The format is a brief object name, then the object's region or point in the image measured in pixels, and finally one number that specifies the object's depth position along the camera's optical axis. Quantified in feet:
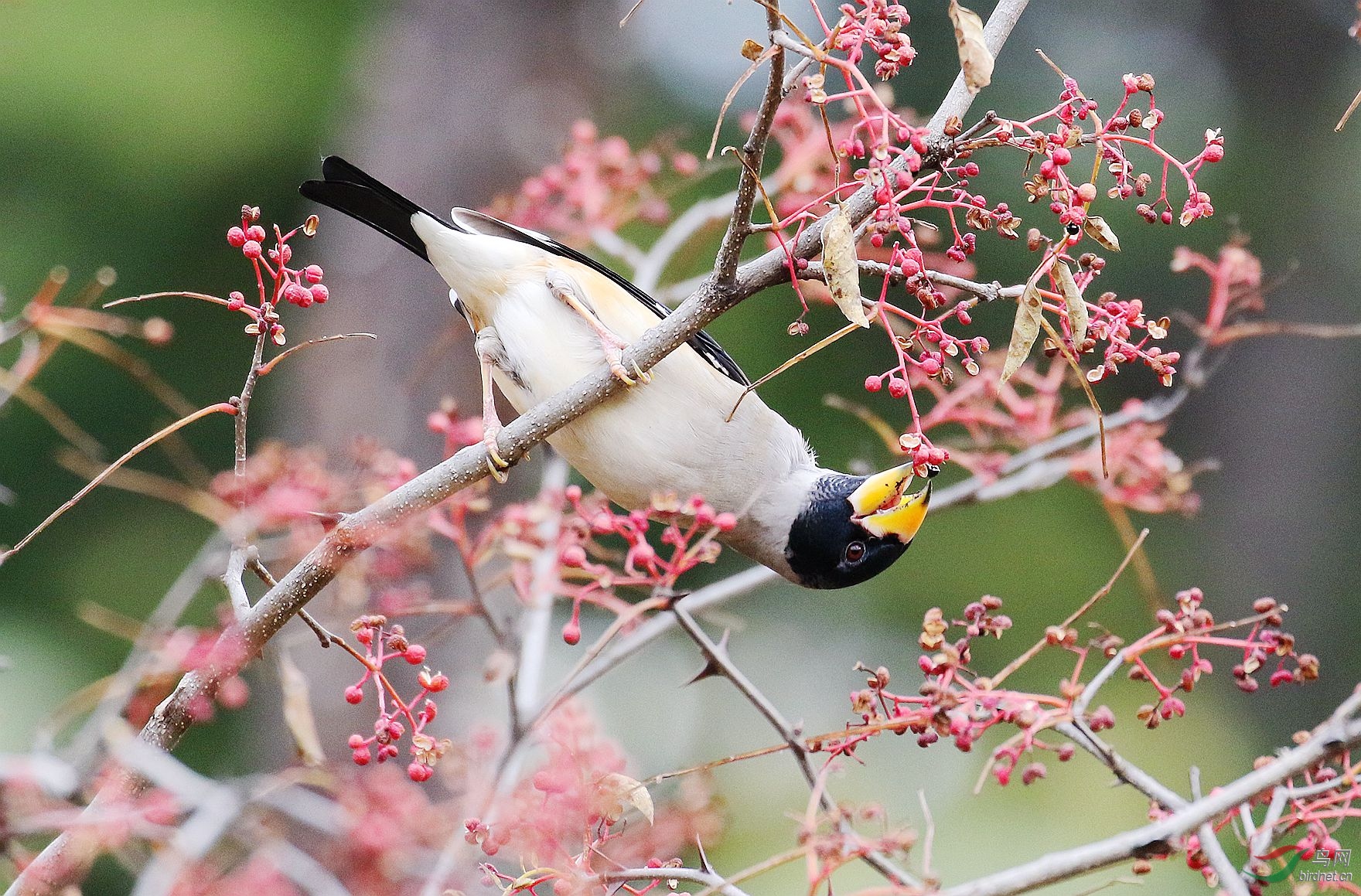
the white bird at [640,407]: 20.86
